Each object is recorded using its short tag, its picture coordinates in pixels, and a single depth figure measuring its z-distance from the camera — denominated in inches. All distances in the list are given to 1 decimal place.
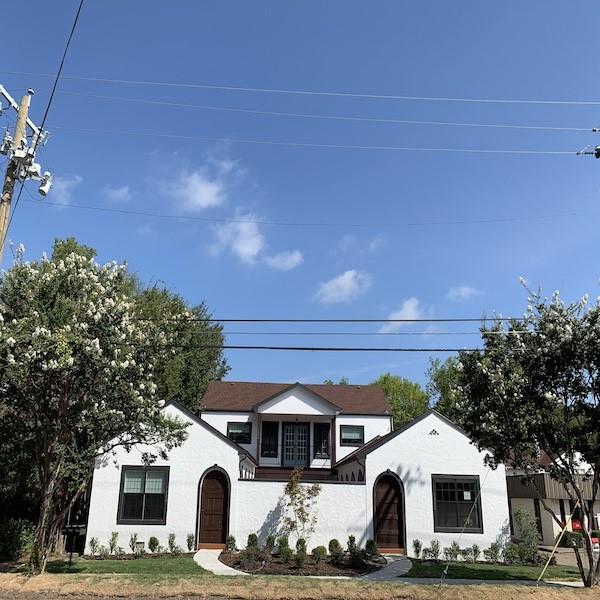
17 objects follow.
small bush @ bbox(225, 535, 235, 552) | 789.2
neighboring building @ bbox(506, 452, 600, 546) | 1131.3
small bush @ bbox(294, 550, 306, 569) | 668.1
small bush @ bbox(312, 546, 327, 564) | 710.5
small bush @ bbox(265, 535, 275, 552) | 743.1
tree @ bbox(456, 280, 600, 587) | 557.6
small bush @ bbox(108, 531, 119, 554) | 782.5
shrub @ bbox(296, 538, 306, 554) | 772.1
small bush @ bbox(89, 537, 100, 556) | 781.7
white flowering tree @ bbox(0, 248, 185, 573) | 518.0
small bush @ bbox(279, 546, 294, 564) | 700.7
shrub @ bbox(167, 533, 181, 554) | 792.3
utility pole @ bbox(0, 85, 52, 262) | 490.3
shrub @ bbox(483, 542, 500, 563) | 795.4
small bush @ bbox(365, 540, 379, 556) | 776.3
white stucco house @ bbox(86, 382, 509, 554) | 818.2
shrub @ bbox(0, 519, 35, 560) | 682.2
